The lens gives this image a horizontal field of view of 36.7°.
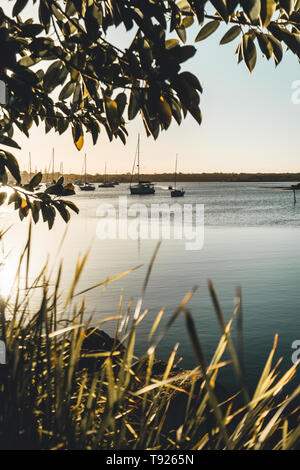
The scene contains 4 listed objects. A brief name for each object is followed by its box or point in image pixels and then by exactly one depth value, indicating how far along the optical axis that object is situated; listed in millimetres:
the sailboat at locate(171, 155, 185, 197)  89681
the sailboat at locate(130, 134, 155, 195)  98125
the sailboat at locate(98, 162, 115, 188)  144500
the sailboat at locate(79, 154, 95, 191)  128075
